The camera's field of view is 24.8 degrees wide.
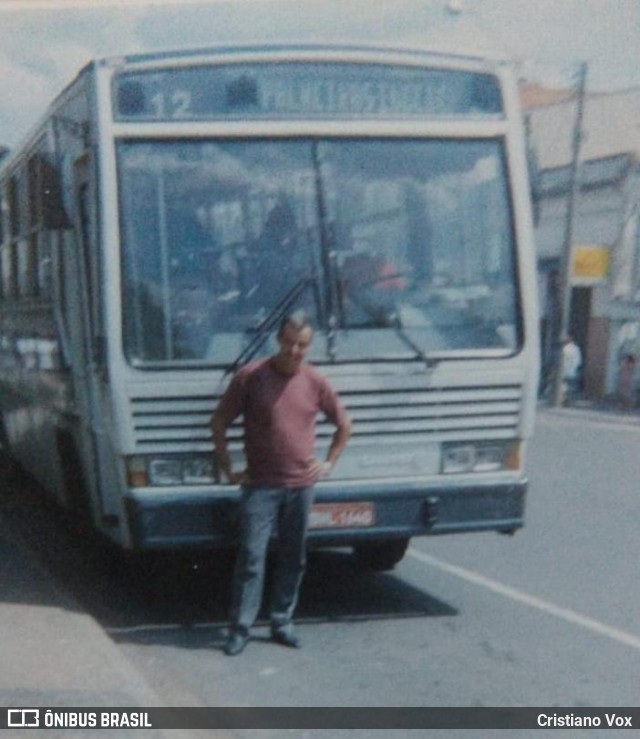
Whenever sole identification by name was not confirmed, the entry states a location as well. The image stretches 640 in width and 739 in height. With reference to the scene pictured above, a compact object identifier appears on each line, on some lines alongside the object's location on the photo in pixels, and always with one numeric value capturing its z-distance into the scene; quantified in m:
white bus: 6.68
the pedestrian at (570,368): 25.72
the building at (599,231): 28.45
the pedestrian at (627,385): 25.98
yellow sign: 29.08
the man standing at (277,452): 6.41
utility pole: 23.61
